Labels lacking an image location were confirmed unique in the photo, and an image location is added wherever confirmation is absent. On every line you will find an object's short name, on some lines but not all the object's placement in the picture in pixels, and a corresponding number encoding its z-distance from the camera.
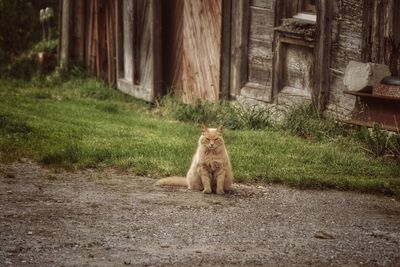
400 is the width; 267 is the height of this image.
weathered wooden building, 10.90
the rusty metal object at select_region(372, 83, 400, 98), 10.03
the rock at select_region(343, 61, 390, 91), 10.36
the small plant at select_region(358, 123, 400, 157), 9.98
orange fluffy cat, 8.50
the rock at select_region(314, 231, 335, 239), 7.07
